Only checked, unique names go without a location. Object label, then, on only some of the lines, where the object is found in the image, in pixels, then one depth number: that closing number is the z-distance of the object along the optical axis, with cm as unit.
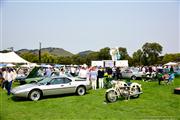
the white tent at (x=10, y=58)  3277
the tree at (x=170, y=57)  10353
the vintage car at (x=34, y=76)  1864
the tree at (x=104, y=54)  10292
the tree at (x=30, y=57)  10922
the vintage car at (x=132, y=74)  2764
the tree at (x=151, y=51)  8812
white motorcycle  1230
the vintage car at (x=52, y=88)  1334
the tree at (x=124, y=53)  10088
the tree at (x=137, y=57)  8778
